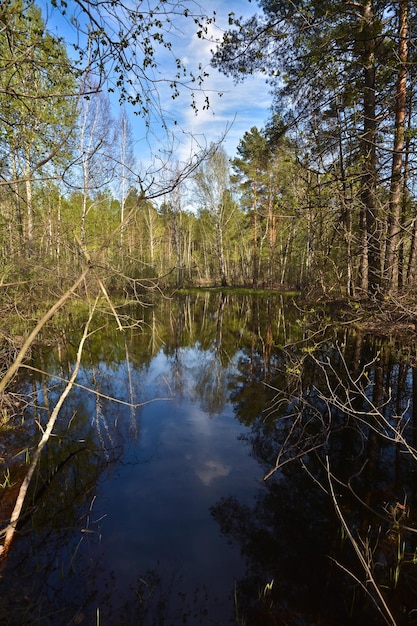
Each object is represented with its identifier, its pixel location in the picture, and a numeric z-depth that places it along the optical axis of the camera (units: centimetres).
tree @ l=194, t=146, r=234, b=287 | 2955
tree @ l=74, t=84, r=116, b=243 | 1765
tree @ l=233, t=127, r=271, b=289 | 2791
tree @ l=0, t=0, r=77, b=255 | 268
